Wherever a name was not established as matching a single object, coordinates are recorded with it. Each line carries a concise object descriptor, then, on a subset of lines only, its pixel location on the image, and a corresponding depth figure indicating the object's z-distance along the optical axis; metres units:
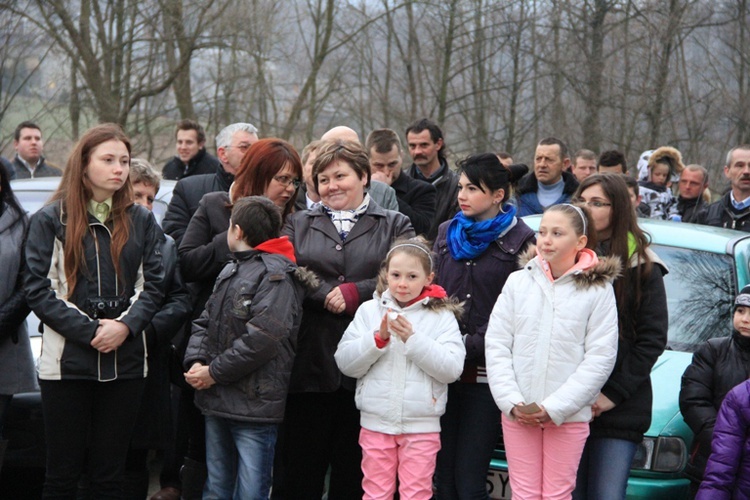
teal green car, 8.42
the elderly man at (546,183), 14.66
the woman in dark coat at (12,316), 8.42
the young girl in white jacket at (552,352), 7.53
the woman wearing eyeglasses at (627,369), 7.80
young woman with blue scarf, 8.17
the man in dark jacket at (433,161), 12.83
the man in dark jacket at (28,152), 18.98
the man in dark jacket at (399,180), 11.67
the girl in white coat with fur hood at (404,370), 7.92
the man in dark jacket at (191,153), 17.47
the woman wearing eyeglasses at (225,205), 9.09
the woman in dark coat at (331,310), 8.63
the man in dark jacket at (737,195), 14.52
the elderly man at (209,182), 10.32
